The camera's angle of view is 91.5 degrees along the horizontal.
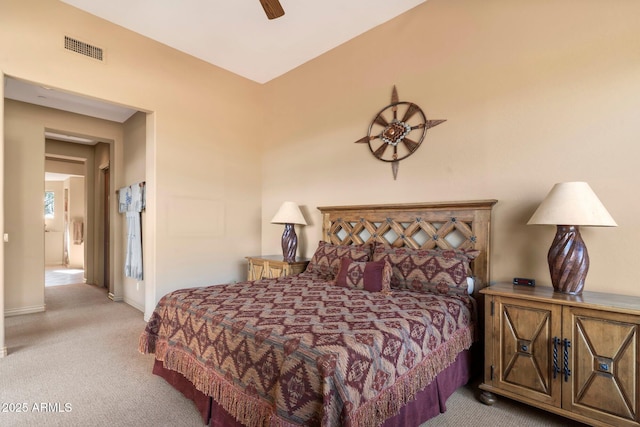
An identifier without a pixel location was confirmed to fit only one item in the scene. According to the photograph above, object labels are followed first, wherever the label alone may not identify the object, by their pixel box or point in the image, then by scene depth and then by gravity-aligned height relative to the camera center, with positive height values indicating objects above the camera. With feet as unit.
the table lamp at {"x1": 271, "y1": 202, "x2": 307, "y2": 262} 12.69 -0.49
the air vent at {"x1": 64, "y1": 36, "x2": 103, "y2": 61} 10.32 +5.55
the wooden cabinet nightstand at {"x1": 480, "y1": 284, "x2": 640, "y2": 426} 5.57 -2.80
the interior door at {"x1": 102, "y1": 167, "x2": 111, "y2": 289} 19.83 -0.93
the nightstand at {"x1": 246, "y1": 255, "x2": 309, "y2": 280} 12.03 -2.26
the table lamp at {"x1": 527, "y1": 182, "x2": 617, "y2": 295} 6.43 -0.24
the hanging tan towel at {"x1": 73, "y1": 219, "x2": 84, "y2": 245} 29.99 -2.13
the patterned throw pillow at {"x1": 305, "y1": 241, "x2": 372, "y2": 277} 10.21 -1.52
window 33.99 +0.86
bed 4.50 -2.19
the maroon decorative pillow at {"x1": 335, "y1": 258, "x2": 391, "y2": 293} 8.50 -1.83
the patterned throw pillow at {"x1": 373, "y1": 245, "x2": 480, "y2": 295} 7.98 -1.57
